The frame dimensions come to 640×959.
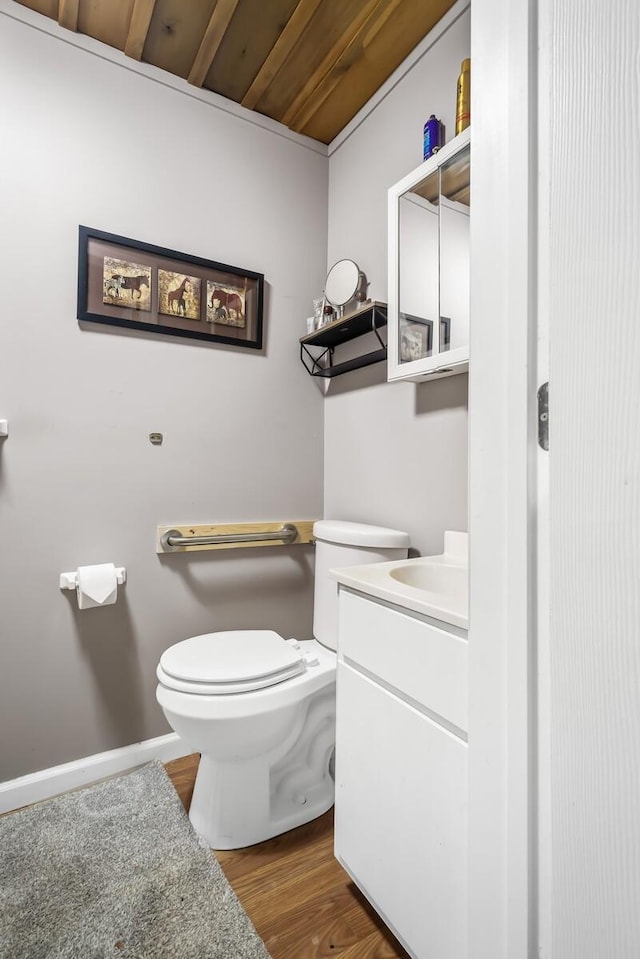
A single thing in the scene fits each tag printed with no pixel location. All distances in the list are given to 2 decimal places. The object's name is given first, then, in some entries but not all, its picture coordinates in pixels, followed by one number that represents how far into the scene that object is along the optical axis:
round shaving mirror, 1.69
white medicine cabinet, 1.22
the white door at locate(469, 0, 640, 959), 0.41
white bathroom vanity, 0.76
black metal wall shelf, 1.55
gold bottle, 1.20
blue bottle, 1.34
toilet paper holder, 1.45
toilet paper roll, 1.42
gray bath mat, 0.97
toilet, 1.18
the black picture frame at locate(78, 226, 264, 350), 1.52
